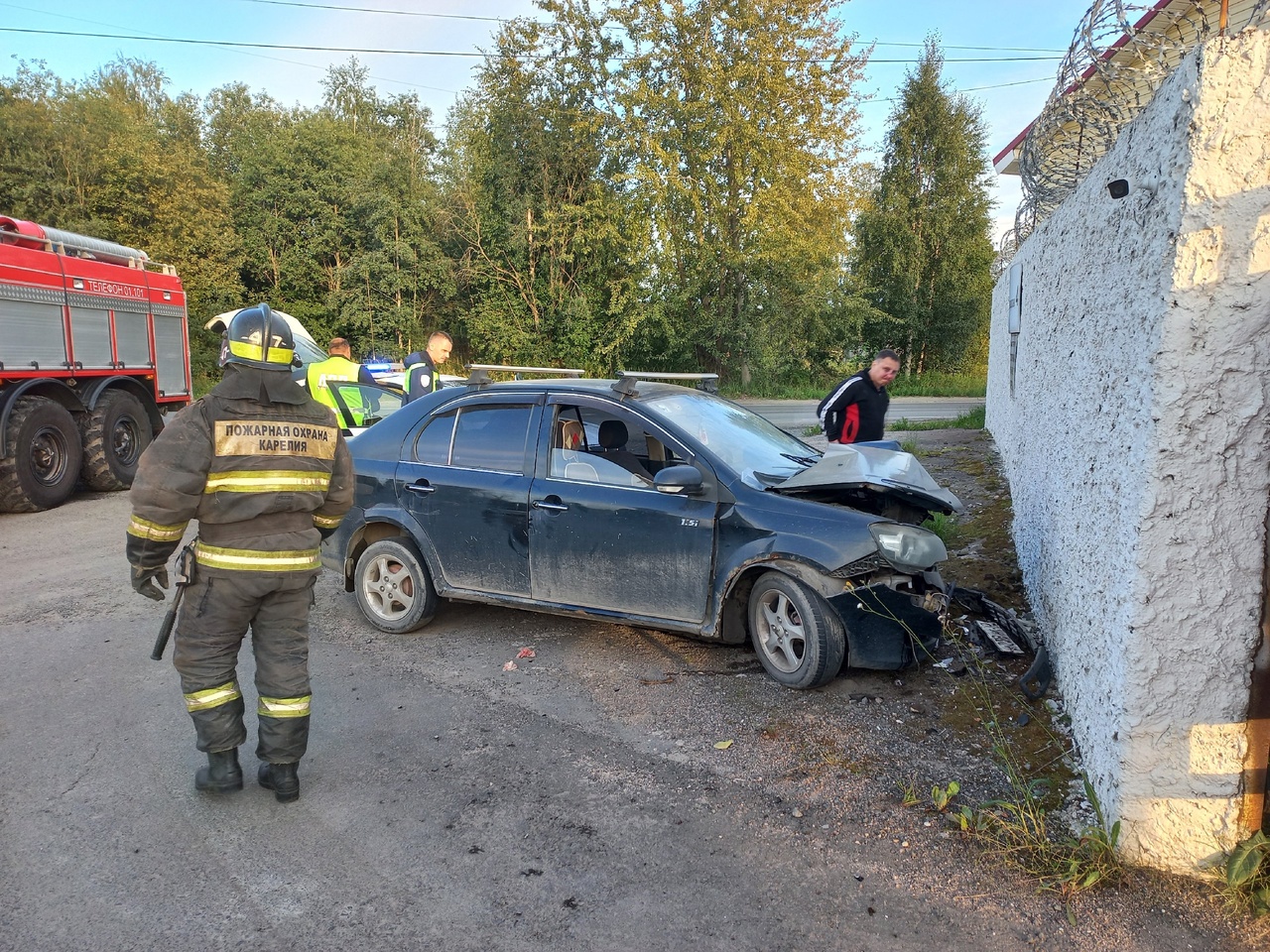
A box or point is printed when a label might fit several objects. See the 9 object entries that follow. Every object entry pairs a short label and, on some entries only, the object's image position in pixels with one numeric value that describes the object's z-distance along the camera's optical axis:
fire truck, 8.73
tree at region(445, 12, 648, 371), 24.28
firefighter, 3.25
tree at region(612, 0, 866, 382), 22.48
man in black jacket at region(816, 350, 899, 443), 6.20
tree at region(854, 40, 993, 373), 29.06
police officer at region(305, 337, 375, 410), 8.15
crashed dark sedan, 4.12
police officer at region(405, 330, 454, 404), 7.79
